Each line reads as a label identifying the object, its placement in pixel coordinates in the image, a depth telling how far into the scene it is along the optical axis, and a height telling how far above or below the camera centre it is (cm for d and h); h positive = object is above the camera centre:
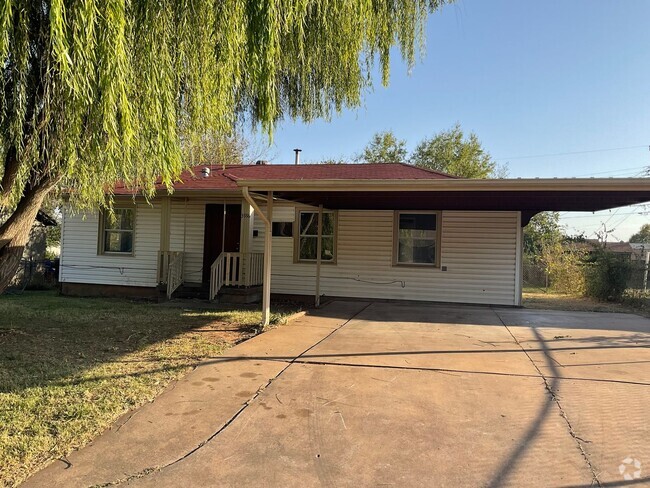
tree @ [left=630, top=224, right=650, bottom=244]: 6836 +365
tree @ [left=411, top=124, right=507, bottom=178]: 3250 +686
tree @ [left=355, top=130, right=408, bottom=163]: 3406 +743
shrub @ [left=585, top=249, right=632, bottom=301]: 1305 -58
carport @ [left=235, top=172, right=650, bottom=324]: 687 +104
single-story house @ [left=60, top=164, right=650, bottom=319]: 1123 +9
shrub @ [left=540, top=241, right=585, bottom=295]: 1554 -48
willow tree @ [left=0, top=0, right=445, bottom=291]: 322 +133
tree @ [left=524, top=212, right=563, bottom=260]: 3003 +175
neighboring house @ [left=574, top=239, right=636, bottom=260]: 1390 +38
